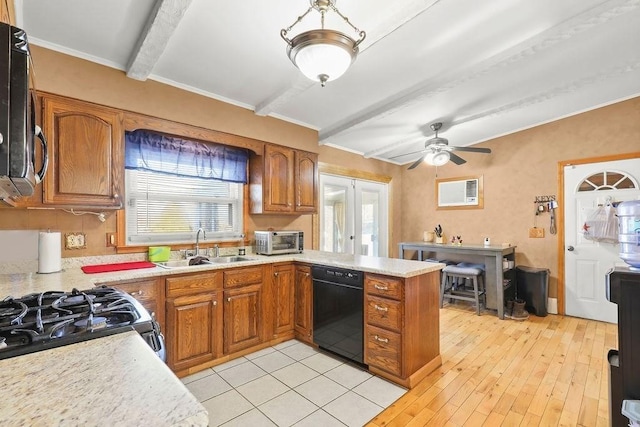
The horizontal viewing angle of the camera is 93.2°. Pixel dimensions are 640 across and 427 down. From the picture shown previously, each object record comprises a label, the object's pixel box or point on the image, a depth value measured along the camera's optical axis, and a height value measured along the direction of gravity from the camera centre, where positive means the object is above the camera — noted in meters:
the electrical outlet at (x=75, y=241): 2.41 -0.17
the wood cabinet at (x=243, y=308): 2.68 -0.83
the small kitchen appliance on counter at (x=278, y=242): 3.29 -0.28
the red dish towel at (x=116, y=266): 2.29 -0.38
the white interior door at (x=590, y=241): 3.72 -0.26
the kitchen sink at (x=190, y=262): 2.76 -0.42
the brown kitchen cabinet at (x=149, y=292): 2.17 -0.54
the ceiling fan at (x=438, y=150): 3.90 +0.85
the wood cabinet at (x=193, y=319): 2.37 -0.83
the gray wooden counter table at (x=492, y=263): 3.91 -0.65
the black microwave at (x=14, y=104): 0.82 +0.32
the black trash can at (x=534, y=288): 4.01 -0.99
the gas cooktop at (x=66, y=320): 0.93 -0.37
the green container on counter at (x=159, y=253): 2.75 -0.32
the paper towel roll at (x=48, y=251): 2.15 -0.23
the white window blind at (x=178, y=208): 2.82 +0.11
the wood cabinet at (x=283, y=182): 3.41 +0.42
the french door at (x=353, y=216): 4.70 +0.01
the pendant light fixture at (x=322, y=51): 1.58 +0.90
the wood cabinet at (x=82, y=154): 2.14 +0.49
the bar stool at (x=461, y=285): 4.09 -1.06
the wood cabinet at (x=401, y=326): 2.28 -0.87
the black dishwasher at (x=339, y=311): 2.56 -0.85
